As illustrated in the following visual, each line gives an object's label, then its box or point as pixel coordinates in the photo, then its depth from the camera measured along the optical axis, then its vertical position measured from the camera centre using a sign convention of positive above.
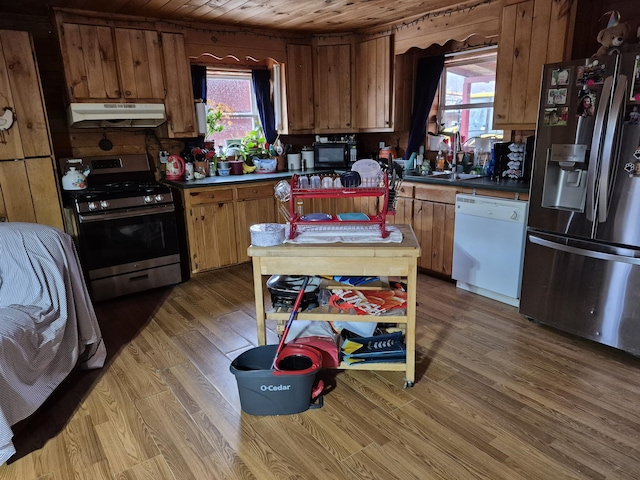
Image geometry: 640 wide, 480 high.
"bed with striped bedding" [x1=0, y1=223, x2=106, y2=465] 1.83 -0.83
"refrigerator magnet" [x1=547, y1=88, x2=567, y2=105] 2.55 +0.20
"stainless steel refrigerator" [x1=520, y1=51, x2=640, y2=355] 2.31 -0.41
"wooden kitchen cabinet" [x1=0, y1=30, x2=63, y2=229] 3.02 +0.02
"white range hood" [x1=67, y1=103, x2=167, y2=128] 3.43 +0.21
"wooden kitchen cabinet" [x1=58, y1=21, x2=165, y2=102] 3.42 +0.64
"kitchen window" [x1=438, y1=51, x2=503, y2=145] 3.86 +0.34
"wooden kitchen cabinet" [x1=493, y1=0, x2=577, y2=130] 2.90 +0.55
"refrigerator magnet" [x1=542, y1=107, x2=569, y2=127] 2.56 +0.08
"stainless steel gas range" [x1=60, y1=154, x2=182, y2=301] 3.34 -0.72
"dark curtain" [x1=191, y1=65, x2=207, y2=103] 4.23 +0.56
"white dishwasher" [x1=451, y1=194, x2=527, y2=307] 3.08 -0.84
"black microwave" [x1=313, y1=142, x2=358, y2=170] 4.64 -0.19
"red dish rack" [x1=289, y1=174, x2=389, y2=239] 2.08 -0.27
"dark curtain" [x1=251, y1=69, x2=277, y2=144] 4.65 +0.40
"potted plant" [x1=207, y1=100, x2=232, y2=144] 4.48 +0.23
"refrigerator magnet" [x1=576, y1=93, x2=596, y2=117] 2.42 +0.13
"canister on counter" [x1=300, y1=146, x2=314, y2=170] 4.74 -0.23
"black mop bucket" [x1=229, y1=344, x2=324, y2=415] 1.95 -1.10
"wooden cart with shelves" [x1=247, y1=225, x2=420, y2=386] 2.03 -0.59
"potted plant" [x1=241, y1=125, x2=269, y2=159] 4.69 -0.06
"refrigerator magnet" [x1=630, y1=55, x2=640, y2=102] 2.21 +0.23
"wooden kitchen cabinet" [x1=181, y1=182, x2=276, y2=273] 3.86 -0.73
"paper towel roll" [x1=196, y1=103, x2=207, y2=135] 4.15 +0.20
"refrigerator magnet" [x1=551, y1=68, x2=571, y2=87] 2.53 +0.31
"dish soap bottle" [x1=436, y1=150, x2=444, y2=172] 4.14 -0.27
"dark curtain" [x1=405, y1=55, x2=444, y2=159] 4.14 +0.37
